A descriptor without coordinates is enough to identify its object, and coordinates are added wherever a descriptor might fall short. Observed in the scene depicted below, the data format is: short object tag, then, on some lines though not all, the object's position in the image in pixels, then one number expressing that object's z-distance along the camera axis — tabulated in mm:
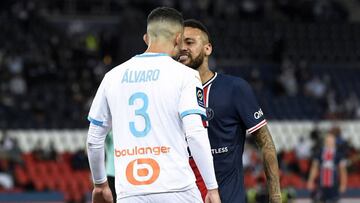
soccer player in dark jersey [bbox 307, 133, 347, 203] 35156
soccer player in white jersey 11406
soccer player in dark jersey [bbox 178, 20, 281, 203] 13945
